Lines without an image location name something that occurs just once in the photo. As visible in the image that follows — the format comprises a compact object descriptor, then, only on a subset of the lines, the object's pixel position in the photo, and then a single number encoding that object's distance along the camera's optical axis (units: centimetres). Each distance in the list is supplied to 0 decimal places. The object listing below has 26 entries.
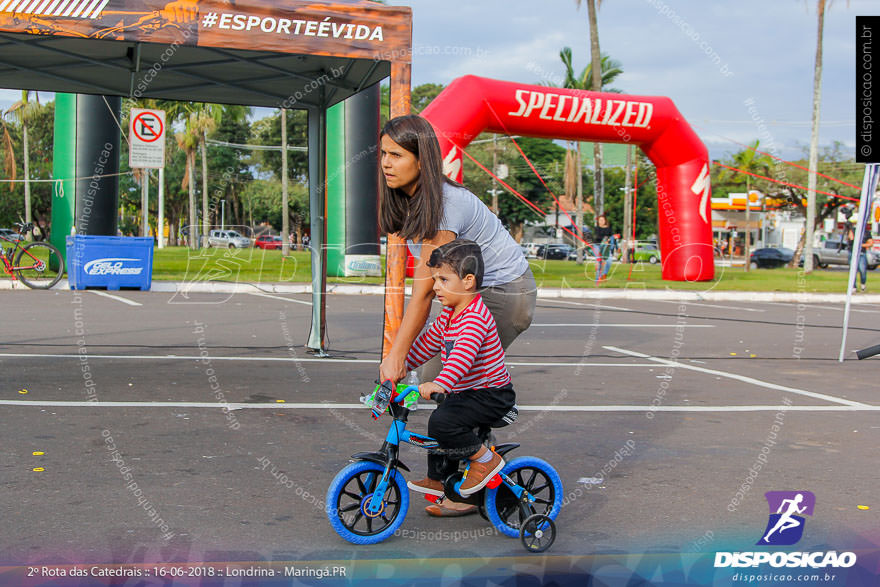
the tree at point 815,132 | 2917
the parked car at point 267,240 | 6448
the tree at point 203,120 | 4036
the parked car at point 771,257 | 4819
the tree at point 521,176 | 7075
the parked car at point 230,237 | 6291
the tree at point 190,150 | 4962
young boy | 365
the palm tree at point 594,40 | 3196
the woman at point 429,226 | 384
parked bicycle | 1596
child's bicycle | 361
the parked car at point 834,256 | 4631
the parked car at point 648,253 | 5718
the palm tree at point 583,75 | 4122
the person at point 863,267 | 2218
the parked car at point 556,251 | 6158
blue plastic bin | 1647
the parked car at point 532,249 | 6339
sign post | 1620
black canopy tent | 570
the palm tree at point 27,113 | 3746
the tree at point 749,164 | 5600
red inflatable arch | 1823
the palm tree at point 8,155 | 4797
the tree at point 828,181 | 5156
